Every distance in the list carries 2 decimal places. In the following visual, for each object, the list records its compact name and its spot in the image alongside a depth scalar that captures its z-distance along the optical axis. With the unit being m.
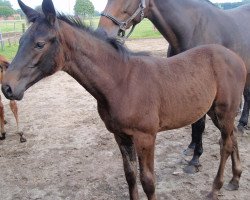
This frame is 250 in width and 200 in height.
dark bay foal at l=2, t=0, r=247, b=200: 2.31
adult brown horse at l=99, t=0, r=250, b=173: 3.62
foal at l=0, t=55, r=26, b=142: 5.10
